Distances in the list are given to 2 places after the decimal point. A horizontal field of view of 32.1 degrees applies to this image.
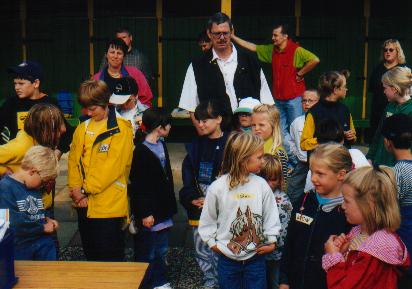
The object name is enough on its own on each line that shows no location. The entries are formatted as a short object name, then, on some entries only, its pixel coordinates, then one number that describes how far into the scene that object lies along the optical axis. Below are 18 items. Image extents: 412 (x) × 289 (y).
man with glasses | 6.35
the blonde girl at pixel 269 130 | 5.73
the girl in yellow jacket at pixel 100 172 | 5.45
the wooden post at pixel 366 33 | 10.80
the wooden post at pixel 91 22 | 10.96
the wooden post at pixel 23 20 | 11.05
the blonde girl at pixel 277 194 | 5.04
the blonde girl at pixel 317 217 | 4.19
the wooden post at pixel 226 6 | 8.68
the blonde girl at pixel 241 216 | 4.54
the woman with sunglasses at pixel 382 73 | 8.41
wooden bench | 3.60
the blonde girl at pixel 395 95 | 6.07
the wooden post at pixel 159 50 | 10.84
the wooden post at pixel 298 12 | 10.80
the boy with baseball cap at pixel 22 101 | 5.99
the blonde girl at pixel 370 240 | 3.63
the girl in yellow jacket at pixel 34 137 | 5.32
